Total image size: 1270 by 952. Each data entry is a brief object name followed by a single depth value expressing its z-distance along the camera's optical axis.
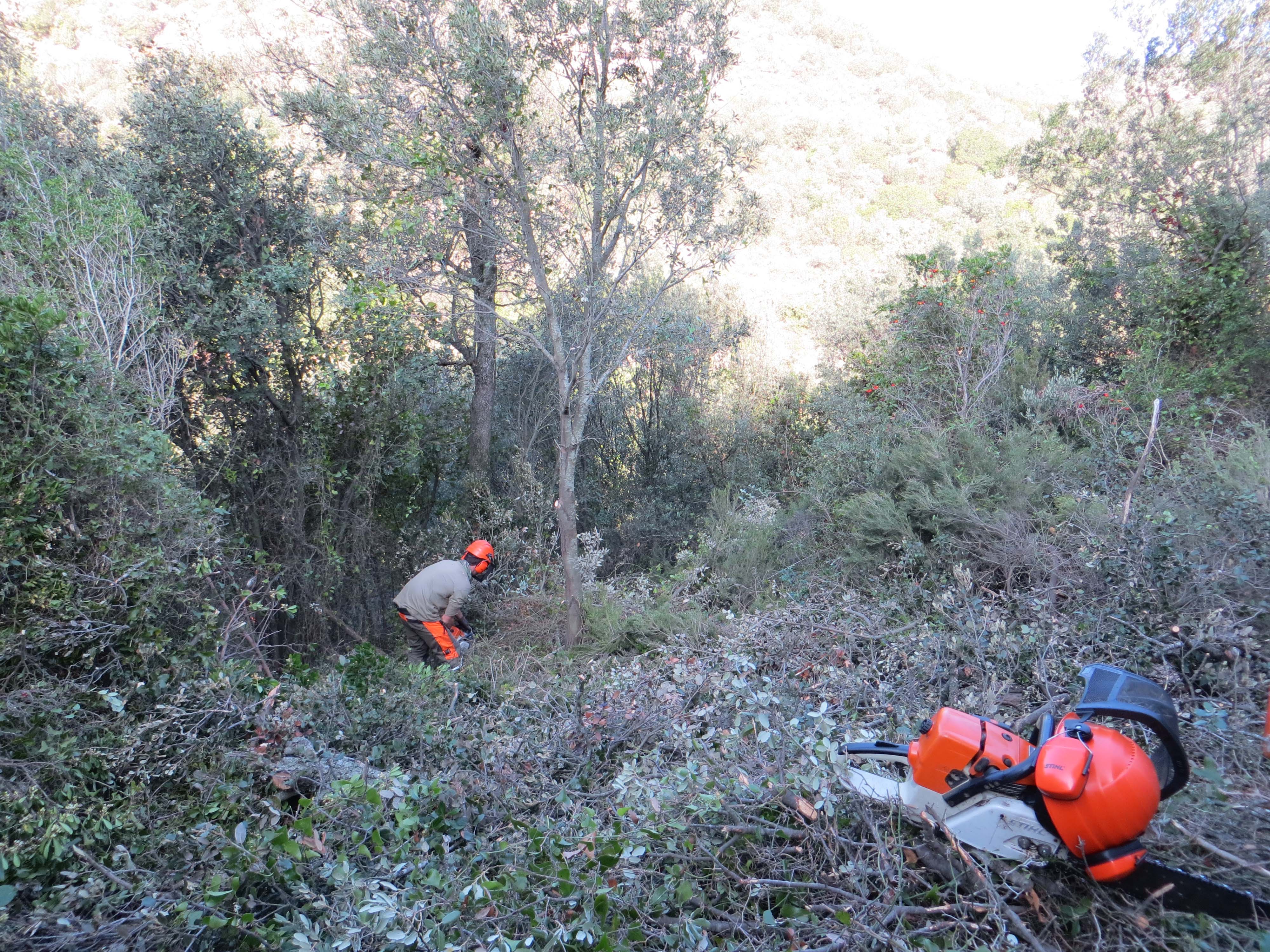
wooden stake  4.94
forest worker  6.81
